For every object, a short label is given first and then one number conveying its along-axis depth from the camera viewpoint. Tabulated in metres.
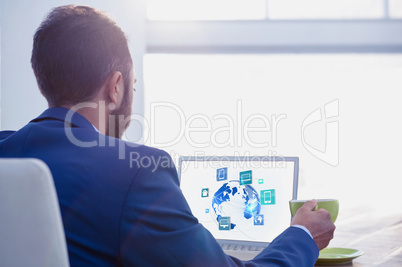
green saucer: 1.07
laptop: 1.28
